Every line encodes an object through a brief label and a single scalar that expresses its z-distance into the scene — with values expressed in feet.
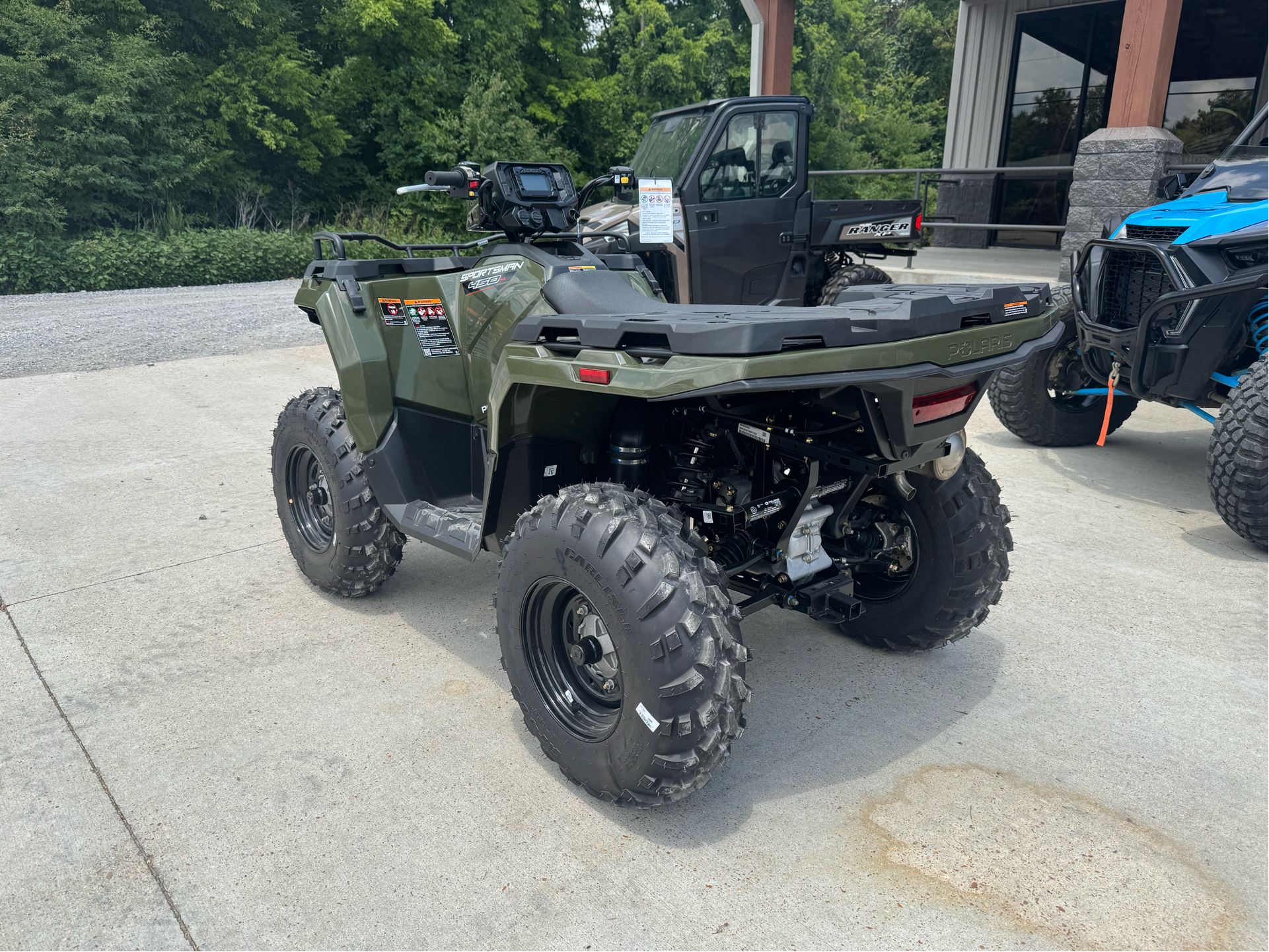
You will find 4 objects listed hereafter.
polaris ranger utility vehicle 27.81
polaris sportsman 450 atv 7.34
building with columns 48.39
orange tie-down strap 16.86
